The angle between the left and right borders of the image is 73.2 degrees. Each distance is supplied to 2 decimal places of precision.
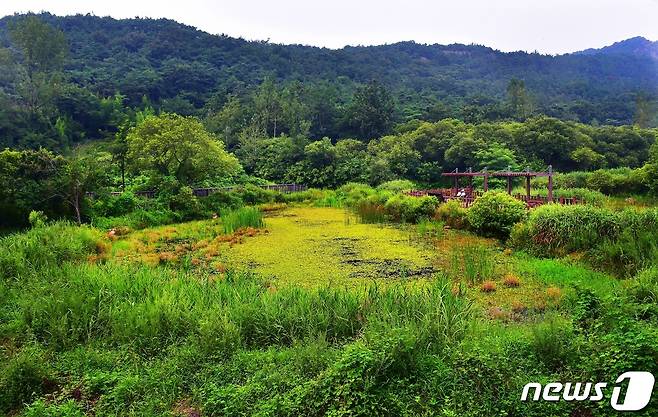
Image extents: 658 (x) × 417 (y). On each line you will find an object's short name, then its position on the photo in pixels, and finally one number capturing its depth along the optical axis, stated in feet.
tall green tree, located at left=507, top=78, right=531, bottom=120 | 170.19
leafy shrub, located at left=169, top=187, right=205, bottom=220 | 62.64
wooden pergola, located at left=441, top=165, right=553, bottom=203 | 55.42
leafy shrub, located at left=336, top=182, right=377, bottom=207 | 76.89
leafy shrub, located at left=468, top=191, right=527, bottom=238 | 43.81
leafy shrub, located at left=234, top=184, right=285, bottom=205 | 79.09
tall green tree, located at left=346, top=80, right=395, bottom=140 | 156.04
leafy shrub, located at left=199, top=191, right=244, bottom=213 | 67.41
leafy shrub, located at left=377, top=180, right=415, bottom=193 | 85.42
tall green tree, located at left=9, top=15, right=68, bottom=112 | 137.28
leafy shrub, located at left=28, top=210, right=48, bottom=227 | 42.37
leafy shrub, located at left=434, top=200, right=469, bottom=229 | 51.08
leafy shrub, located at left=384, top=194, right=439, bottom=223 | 57.36
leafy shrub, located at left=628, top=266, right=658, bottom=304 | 19.29
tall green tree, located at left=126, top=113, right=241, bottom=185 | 68.95
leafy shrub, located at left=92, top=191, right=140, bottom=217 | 56.90
